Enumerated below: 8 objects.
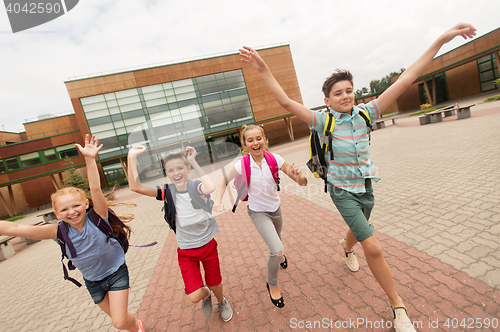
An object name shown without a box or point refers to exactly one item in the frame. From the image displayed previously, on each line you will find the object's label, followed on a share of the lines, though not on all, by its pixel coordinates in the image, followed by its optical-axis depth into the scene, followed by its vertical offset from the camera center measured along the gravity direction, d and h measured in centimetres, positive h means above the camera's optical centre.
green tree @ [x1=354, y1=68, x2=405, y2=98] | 9655 +1121
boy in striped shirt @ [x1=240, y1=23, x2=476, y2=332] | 185 -19
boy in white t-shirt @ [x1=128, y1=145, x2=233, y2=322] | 213 -67
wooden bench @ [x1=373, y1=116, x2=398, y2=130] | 1875 -134
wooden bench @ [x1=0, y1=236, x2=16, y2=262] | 702 -141
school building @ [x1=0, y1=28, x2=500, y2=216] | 2392 +501
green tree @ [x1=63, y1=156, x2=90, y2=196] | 2177 +84
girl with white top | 230 -50
